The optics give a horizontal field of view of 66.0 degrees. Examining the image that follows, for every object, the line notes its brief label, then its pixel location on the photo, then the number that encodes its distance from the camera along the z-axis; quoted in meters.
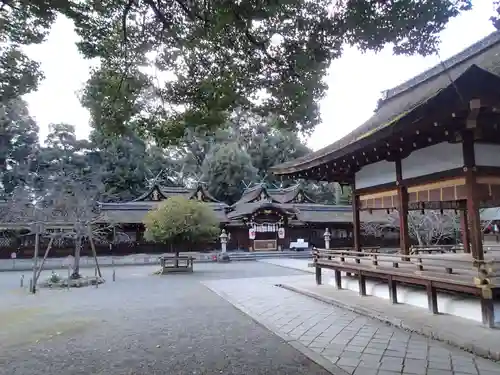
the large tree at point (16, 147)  36.31
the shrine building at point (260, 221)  29.42
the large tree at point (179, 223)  17.70
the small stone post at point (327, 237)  29.62
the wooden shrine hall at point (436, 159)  5.48
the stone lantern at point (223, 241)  27.73
